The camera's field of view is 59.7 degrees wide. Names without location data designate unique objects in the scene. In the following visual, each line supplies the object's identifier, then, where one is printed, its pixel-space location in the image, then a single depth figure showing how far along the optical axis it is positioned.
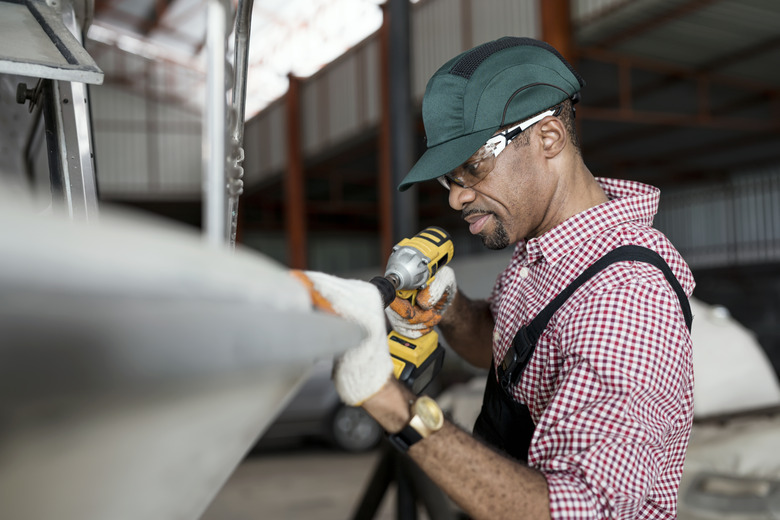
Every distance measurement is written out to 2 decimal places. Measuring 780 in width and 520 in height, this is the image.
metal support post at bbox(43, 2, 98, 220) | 1.52
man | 1.05
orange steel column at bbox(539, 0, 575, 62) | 6.68
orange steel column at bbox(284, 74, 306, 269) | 12.77
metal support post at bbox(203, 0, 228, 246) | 0.72
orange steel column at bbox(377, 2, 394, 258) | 9.23
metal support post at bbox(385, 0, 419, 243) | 4.03
